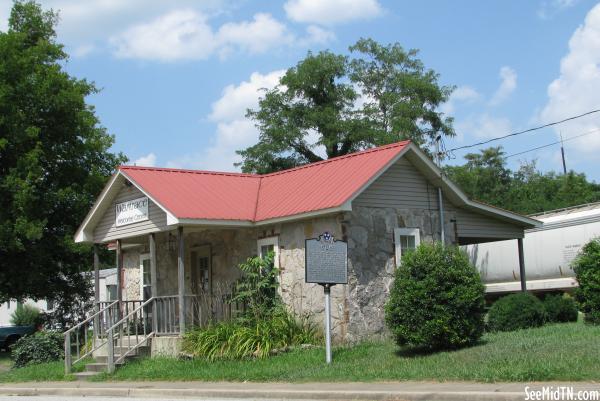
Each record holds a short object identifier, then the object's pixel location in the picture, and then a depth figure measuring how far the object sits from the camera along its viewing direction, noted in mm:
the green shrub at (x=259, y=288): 18281
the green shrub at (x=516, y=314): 17234
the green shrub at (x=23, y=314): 46303
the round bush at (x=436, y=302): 14547
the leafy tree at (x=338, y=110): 45531
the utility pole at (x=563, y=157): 81681
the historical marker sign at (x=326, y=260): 15312
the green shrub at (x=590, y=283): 15873
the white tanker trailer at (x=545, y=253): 25312
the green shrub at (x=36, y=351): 22469
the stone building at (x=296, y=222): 17828
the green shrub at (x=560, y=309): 17953
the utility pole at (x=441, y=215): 19488
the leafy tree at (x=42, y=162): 27672
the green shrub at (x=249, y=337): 16828
